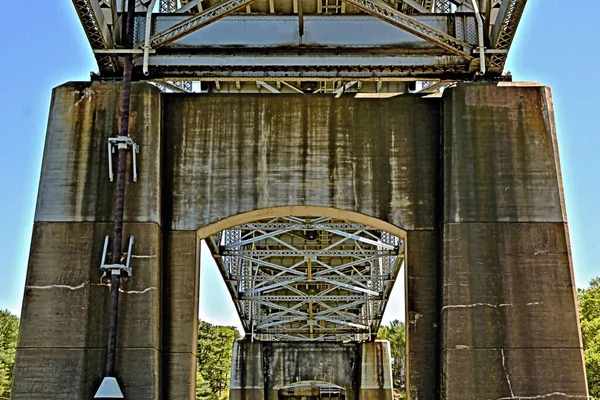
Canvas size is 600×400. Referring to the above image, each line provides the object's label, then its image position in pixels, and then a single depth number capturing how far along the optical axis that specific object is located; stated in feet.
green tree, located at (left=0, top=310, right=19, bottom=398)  207.76
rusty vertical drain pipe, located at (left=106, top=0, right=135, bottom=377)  44.80
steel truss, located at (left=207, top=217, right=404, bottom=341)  101.24
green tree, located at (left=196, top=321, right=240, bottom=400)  319.29
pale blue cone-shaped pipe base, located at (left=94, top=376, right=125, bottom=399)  42.96
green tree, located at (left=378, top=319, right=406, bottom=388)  433.48
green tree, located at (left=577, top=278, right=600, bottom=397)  144.66
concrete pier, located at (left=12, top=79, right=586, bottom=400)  45.14
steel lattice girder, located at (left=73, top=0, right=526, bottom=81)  49.32
